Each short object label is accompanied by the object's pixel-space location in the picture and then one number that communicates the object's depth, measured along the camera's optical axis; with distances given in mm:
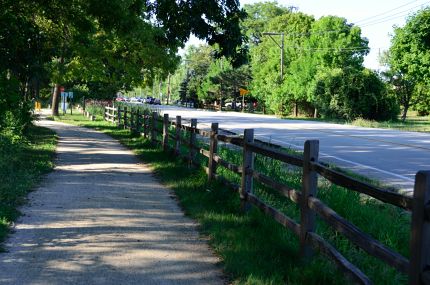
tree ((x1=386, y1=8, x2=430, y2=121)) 30859
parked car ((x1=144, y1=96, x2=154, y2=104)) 115106
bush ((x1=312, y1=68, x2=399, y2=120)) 41625
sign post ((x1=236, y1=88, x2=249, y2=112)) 71631
